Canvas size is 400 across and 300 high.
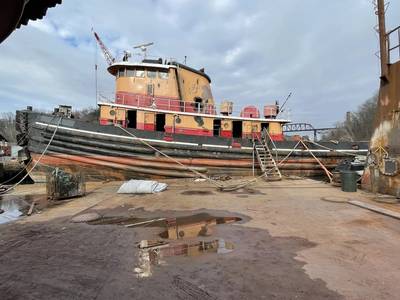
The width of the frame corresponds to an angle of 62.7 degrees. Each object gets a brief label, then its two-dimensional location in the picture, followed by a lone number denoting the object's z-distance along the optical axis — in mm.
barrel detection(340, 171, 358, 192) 10156
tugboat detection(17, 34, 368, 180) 13555
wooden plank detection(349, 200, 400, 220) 6530
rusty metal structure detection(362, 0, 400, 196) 9266
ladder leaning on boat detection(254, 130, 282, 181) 13930
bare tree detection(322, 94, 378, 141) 57231
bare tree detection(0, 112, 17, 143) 74550
